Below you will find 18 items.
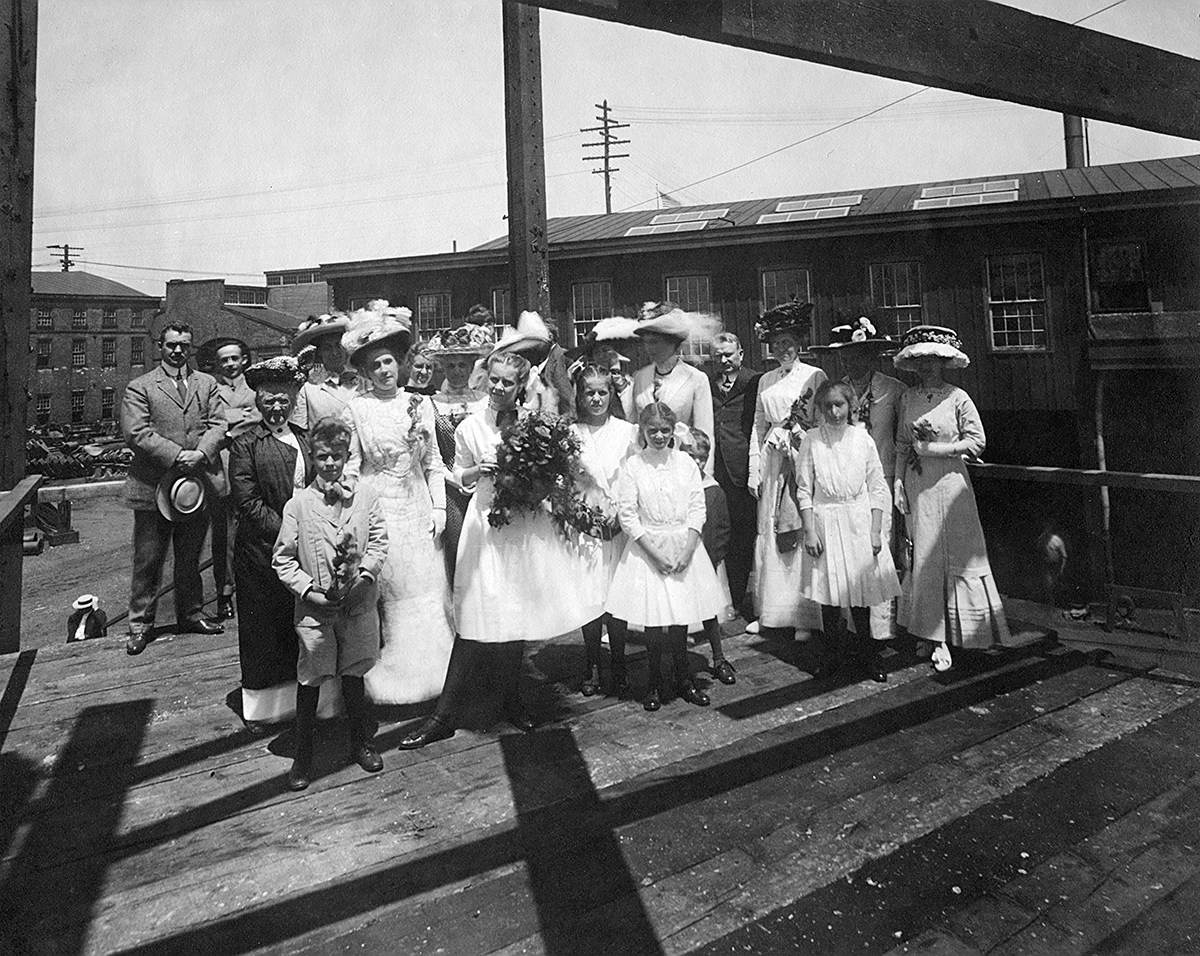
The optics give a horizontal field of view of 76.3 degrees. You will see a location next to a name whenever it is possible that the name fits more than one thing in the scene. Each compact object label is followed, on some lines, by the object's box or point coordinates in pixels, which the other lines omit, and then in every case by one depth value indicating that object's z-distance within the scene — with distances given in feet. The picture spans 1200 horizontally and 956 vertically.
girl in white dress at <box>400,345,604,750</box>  13.05
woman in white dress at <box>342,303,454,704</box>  13.53
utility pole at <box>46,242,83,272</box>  216.13
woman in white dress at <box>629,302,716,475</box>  17.33
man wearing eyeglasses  17.92
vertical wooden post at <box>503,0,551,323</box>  16.39
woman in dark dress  13.29
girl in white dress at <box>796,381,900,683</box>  15.79
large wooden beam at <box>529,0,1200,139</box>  7.71
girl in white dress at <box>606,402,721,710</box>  14.10
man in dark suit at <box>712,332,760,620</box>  20.18
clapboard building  48.44
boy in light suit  11.55
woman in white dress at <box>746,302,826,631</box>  18.01
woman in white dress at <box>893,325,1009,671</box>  16.49
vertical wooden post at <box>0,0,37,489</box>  11.80
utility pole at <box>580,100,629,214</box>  150.82
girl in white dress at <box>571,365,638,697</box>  14.34
